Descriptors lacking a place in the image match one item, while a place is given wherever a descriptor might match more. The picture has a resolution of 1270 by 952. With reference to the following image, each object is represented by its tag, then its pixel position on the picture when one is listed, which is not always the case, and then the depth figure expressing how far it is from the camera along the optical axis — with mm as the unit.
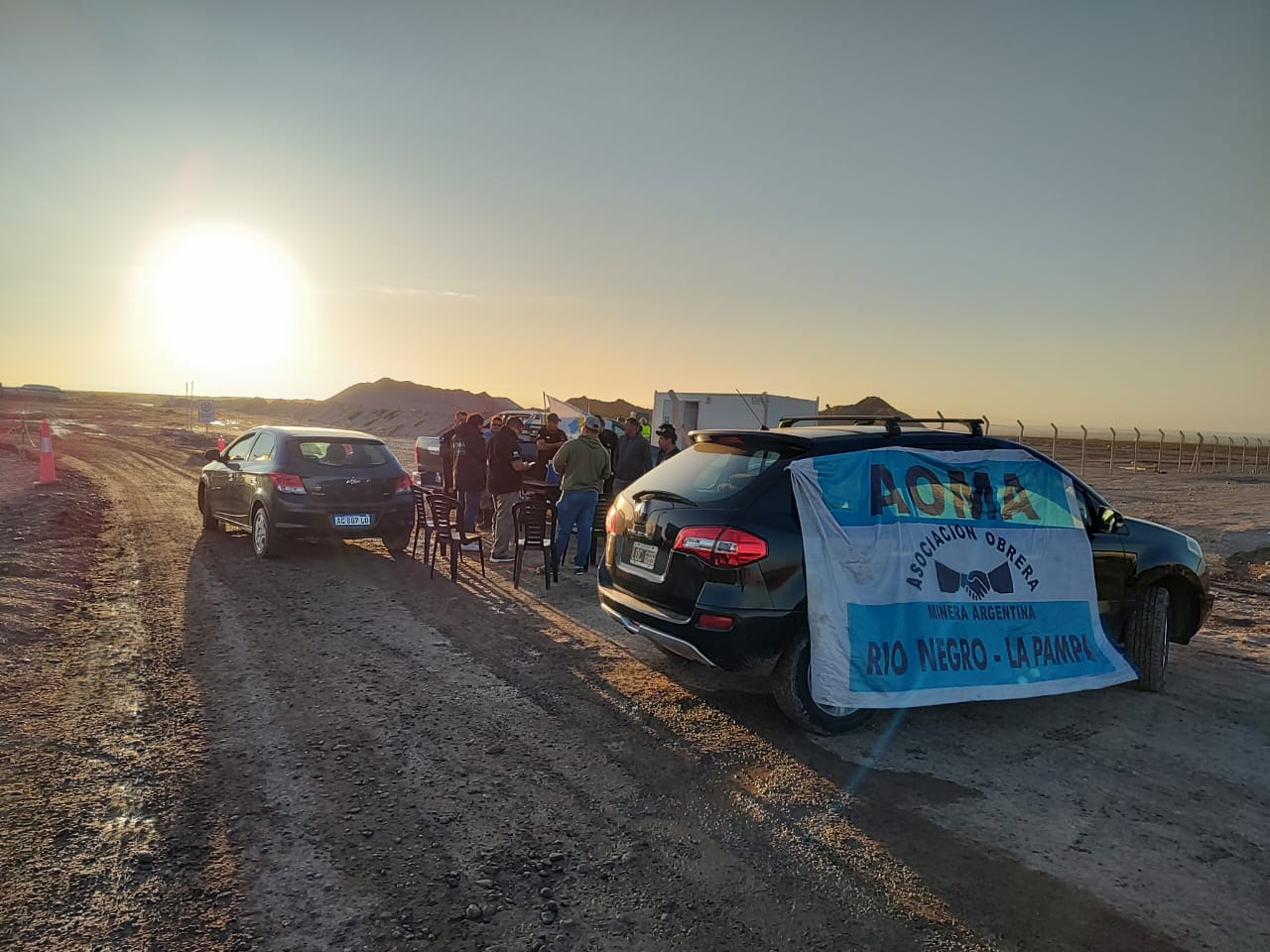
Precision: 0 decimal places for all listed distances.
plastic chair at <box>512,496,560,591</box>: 8727
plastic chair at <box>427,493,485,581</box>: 8828
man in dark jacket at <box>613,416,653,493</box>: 10742
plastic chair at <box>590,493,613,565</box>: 9823
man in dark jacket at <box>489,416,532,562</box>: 9688
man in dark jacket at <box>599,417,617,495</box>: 13405
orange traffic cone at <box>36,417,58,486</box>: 15891
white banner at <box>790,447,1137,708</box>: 4559
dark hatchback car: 9211
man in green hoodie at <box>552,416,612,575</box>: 9078
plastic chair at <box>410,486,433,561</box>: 9469
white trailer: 22812
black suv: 4500
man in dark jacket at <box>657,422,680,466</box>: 10898
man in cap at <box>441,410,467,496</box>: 13039
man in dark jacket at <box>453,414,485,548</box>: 10328
